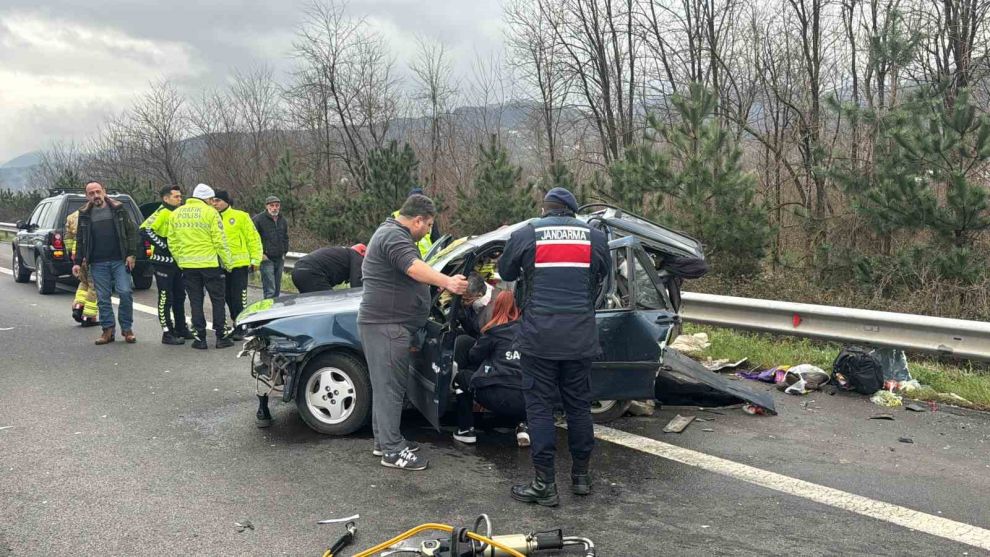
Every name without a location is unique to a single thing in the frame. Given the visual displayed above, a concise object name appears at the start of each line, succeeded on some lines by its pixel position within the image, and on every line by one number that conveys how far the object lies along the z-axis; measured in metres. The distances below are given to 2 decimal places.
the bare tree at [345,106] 25.36
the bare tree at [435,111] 27.56
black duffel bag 6.43
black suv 13.48
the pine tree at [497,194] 15.62
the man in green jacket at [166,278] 9.02
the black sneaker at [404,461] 4.86
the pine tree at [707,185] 10.45
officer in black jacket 4.37
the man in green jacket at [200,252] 8.58
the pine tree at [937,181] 8.06
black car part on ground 6.03
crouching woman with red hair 5.14
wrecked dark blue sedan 5.24
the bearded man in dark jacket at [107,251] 8.89
